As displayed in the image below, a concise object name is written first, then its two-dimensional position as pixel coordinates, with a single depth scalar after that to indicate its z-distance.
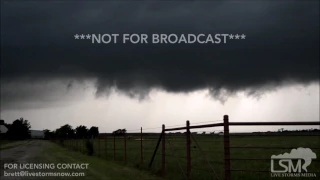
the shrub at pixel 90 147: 32.38
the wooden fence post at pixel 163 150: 14.89
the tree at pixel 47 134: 184.00
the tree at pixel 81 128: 117.66
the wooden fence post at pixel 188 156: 12.32
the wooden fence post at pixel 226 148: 10.05
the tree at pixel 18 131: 163.45
